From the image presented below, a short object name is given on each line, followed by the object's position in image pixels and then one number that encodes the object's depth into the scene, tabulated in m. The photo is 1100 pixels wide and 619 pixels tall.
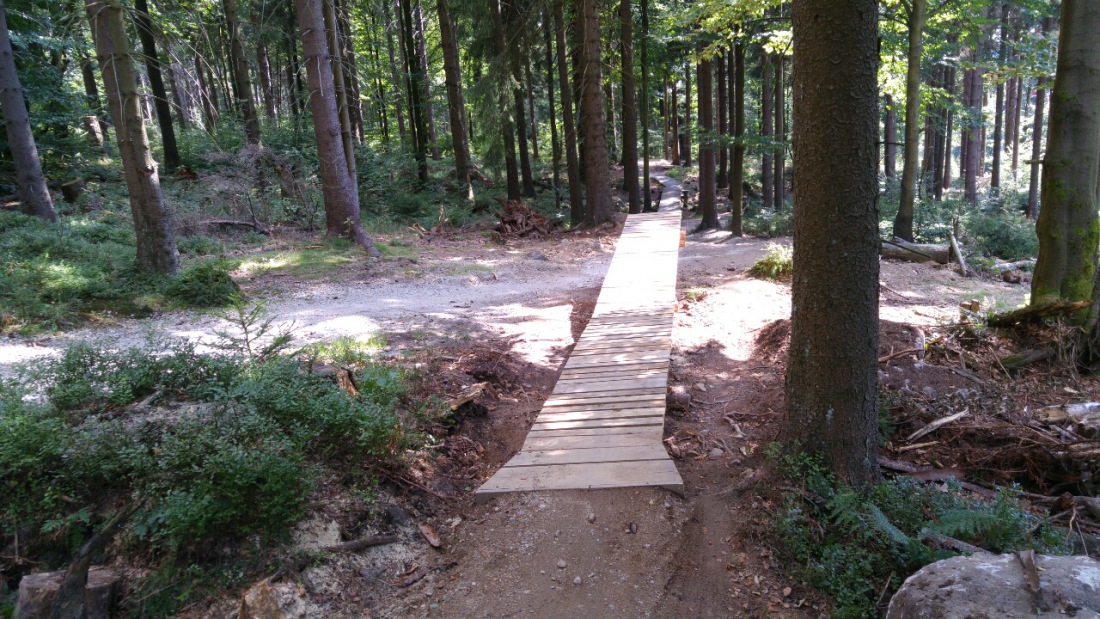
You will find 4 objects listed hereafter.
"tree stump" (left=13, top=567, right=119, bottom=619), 3.50
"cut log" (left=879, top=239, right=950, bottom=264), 14.28
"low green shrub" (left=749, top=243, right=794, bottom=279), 11.67
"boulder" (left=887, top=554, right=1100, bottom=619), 2.80
